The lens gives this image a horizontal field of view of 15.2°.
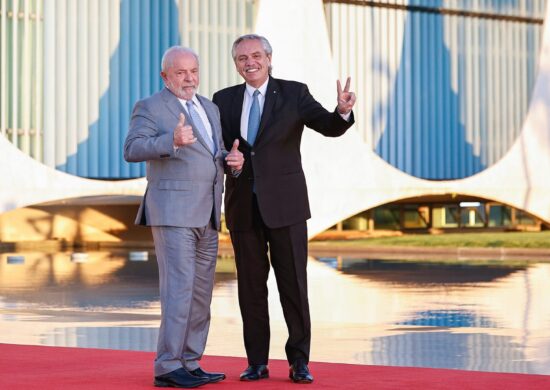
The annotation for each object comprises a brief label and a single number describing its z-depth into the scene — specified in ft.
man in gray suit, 37.97
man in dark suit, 40.40
